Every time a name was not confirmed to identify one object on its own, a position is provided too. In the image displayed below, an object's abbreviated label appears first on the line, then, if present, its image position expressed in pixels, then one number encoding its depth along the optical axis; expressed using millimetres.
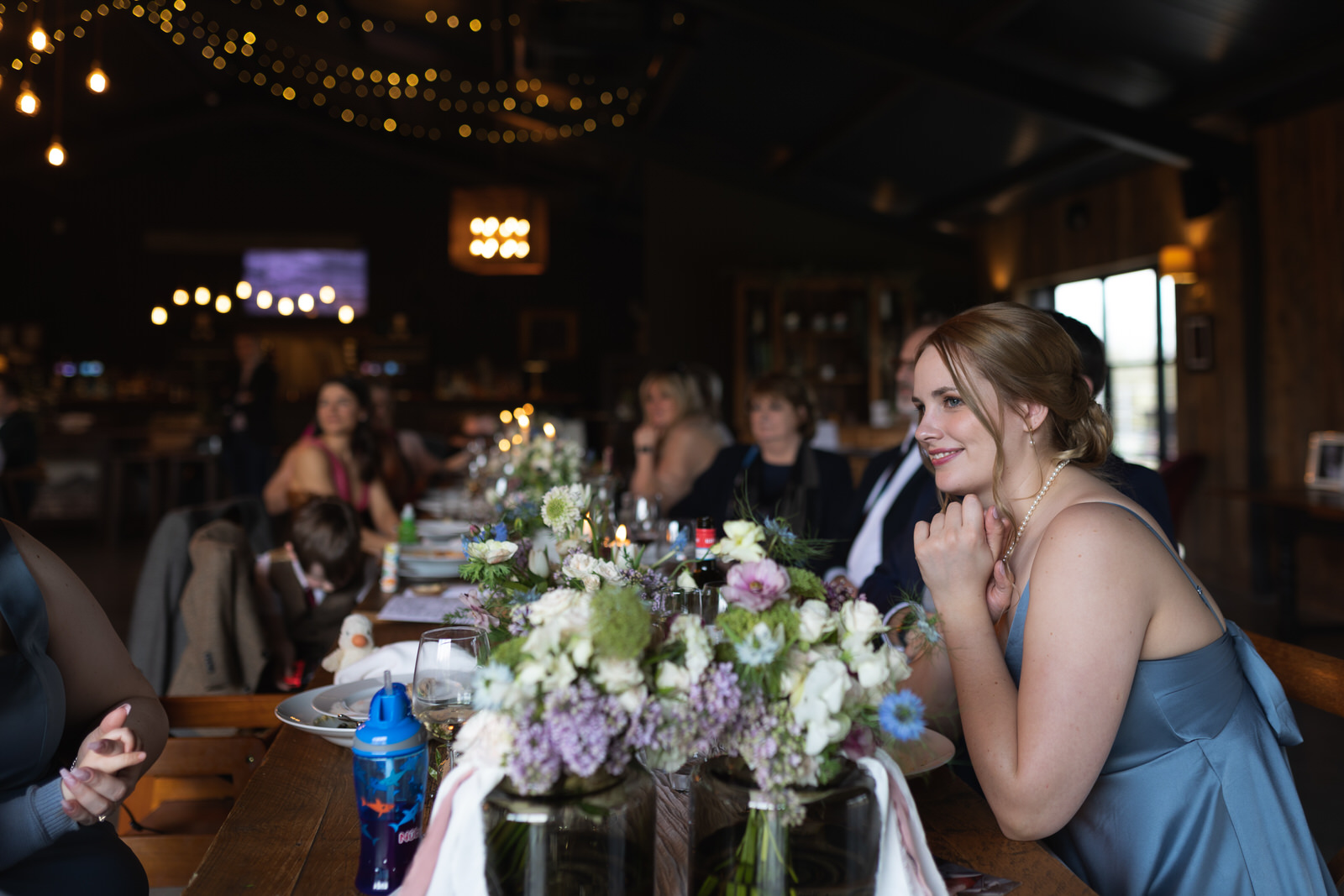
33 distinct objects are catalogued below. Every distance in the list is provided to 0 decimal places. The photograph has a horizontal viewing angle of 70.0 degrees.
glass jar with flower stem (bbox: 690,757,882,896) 821
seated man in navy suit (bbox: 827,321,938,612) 2324
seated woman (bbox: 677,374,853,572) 3799
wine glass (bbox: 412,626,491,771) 1035
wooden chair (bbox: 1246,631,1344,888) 1494
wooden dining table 988
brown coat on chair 2471
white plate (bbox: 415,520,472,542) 3453
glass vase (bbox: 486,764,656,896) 791
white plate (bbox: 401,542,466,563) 2770
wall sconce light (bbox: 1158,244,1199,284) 6547
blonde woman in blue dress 1140
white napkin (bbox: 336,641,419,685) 1542
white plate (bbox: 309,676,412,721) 1395
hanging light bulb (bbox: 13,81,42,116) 4203
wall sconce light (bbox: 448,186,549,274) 5957
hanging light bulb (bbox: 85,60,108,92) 4340
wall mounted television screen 14578
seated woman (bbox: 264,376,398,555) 4090
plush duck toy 1642
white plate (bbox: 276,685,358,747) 1298
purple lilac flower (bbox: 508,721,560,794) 755
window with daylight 7312
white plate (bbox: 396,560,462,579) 2701
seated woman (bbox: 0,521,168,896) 1232
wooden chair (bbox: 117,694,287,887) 1591
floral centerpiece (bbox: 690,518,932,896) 791
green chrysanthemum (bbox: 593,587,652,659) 768
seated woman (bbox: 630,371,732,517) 4691
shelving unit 9375
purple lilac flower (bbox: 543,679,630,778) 751
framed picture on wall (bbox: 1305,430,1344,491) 5223
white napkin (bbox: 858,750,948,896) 852
